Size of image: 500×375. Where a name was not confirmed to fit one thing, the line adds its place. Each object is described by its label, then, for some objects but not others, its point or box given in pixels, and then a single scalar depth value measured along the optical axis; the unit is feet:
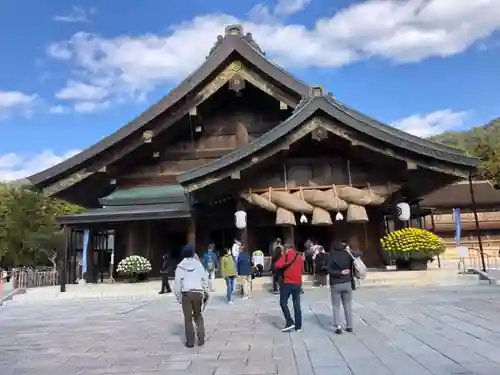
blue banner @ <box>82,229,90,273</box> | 59.88
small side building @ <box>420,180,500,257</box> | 114.73
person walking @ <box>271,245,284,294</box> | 32.90
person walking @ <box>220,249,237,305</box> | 38.32
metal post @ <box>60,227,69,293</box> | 49.87
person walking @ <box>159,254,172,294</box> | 45.28
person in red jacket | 24.85
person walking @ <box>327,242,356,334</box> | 24.13
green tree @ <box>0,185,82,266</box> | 113.70
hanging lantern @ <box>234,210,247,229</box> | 49.60
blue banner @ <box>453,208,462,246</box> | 86.44
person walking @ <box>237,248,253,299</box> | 39.83
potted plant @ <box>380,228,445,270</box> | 46.50
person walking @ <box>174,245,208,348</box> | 22.15
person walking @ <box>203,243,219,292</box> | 46.16
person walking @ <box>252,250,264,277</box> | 49.60
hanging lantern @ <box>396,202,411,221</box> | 50.75
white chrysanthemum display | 52.47
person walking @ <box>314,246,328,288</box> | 44.55
